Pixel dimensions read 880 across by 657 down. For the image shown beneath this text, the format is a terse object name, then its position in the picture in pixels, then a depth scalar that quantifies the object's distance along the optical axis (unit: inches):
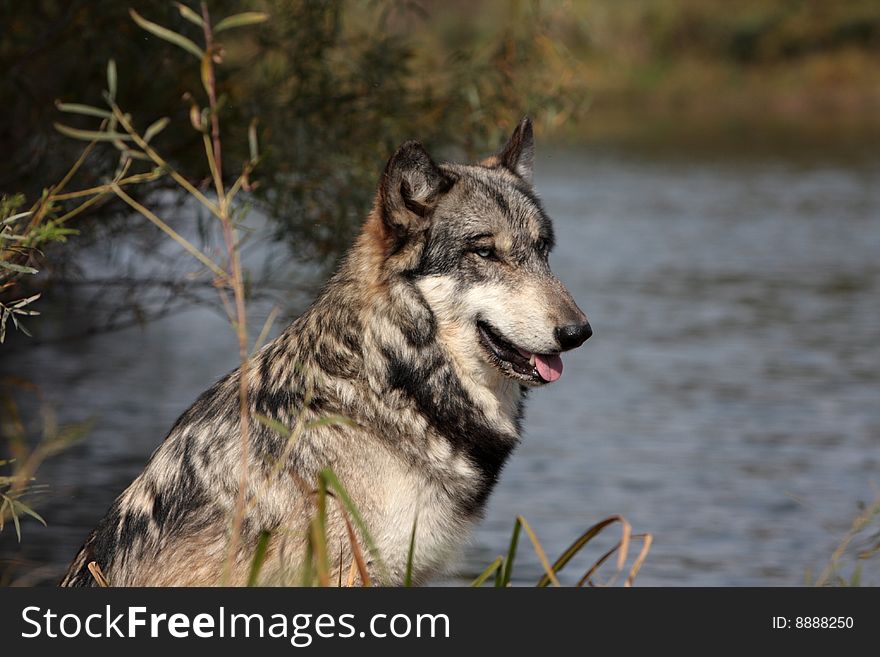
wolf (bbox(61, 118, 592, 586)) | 430.3
